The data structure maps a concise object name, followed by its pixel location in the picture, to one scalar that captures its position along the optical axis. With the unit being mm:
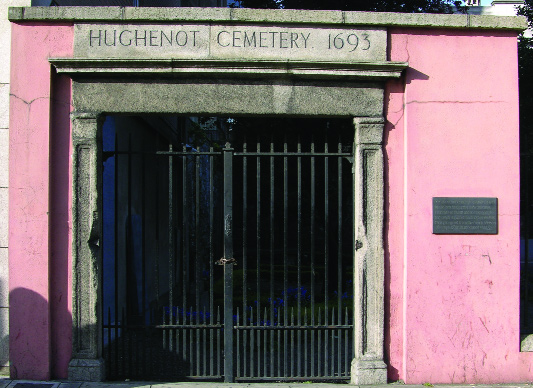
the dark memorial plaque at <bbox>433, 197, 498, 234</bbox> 5809
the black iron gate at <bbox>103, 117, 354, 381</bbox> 5770
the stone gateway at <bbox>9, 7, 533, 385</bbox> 5656
